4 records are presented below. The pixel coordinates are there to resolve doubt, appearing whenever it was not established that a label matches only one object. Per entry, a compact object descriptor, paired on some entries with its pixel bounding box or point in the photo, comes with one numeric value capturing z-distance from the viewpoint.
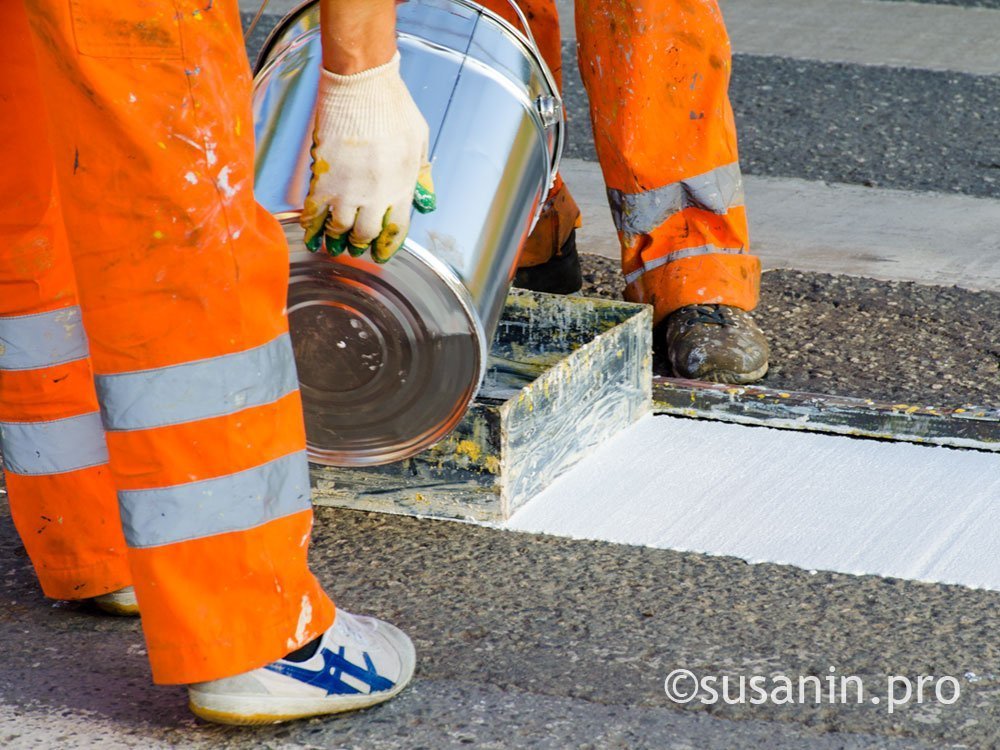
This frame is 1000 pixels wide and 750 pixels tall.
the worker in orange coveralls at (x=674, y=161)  6.74
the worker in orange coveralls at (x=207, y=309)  3.37
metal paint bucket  4.65
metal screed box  5.07
